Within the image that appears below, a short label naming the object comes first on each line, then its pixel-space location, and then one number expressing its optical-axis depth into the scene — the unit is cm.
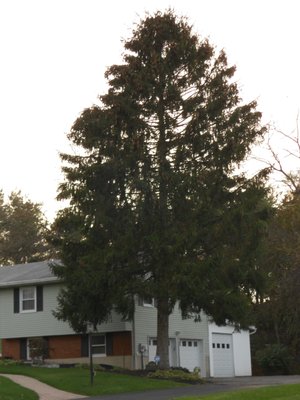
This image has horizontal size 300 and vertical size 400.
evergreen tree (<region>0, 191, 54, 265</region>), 6619
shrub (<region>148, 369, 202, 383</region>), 2755
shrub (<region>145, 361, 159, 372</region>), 2884
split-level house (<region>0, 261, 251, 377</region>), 3362
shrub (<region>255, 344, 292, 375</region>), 4216
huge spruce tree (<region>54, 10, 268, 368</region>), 2778
